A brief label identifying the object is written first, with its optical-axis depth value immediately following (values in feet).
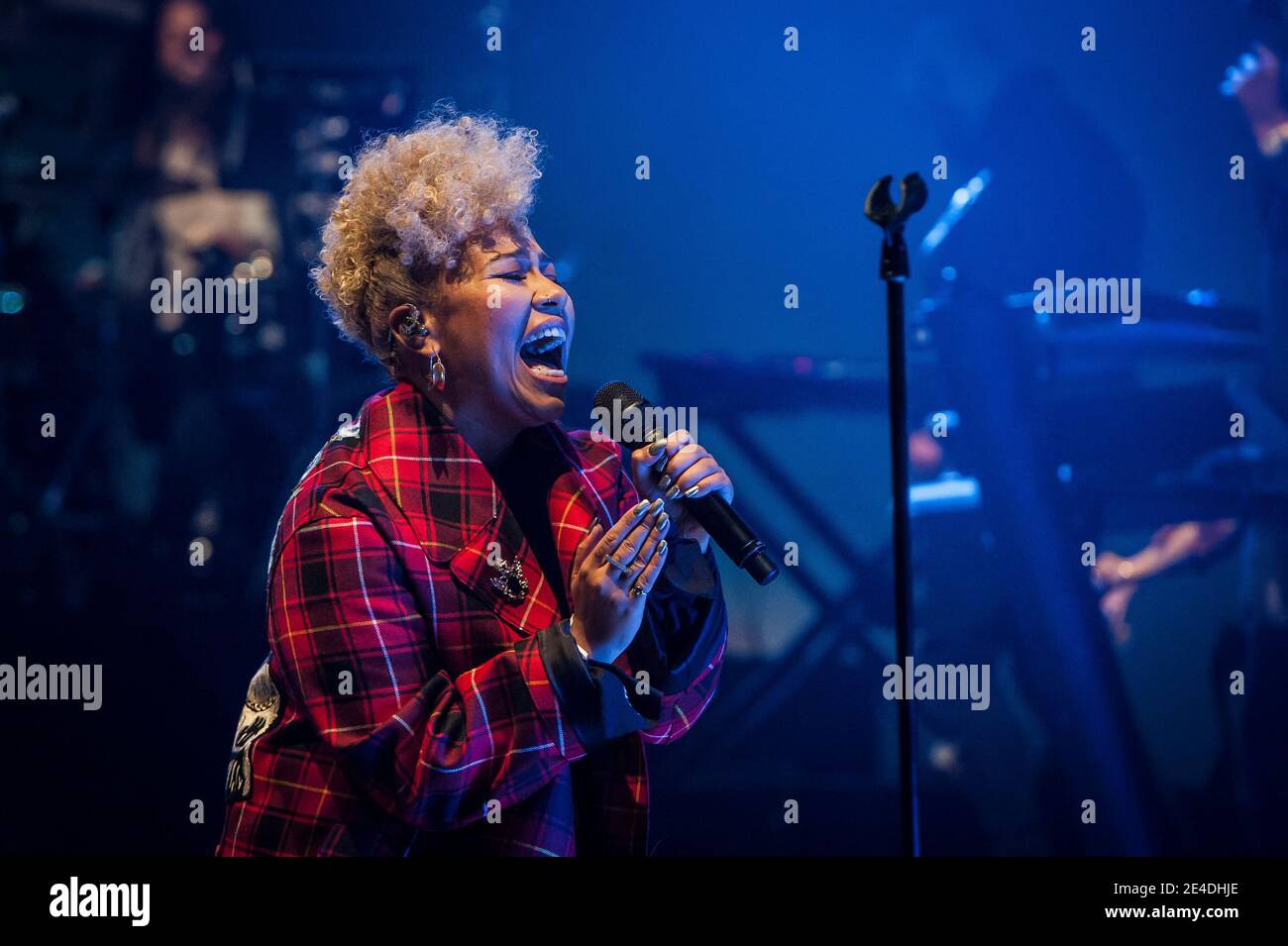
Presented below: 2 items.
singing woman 15.30
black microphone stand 15.47
